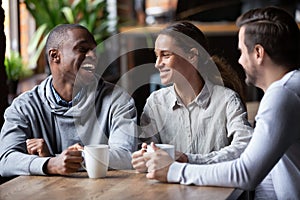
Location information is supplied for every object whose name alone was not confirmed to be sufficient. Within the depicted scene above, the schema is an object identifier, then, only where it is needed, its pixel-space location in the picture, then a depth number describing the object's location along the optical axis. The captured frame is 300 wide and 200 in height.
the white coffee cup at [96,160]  2.18
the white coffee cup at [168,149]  2.17
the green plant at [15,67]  4.14
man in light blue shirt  1.99
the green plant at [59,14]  4.77
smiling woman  2.47
